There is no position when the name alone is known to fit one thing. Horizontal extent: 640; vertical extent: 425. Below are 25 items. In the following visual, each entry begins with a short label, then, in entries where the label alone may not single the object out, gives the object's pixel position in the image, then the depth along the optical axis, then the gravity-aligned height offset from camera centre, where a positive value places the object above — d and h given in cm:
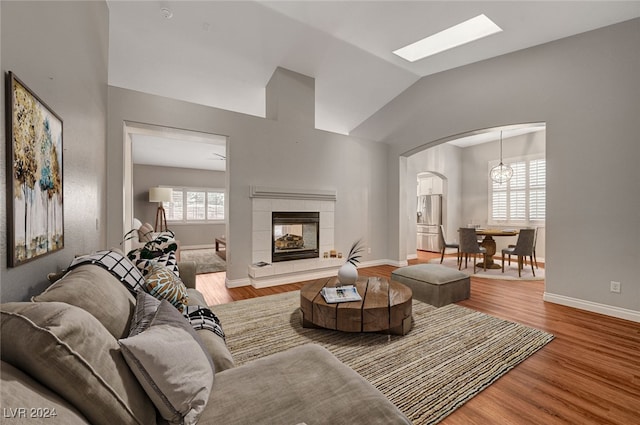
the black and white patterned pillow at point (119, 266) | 158 -34
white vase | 290 -67
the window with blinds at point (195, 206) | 891 +12
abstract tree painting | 123 +17
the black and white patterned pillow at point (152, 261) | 215 -42
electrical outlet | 321 -86
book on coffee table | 256 -79
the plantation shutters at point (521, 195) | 666 +39
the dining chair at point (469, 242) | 533 -61
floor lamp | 802 +32
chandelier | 626 +81
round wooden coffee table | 241 -89
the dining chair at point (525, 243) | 495 -57
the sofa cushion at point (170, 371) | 88 -54
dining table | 561 -80
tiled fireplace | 454 -41
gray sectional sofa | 70 -51
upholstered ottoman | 338 -90
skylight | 356 +237
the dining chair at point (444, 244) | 613 -75
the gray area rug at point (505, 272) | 494 -116
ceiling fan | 716 +141
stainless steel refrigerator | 798 -33
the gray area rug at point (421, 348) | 181 -116
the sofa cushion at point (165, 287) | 176 -50
